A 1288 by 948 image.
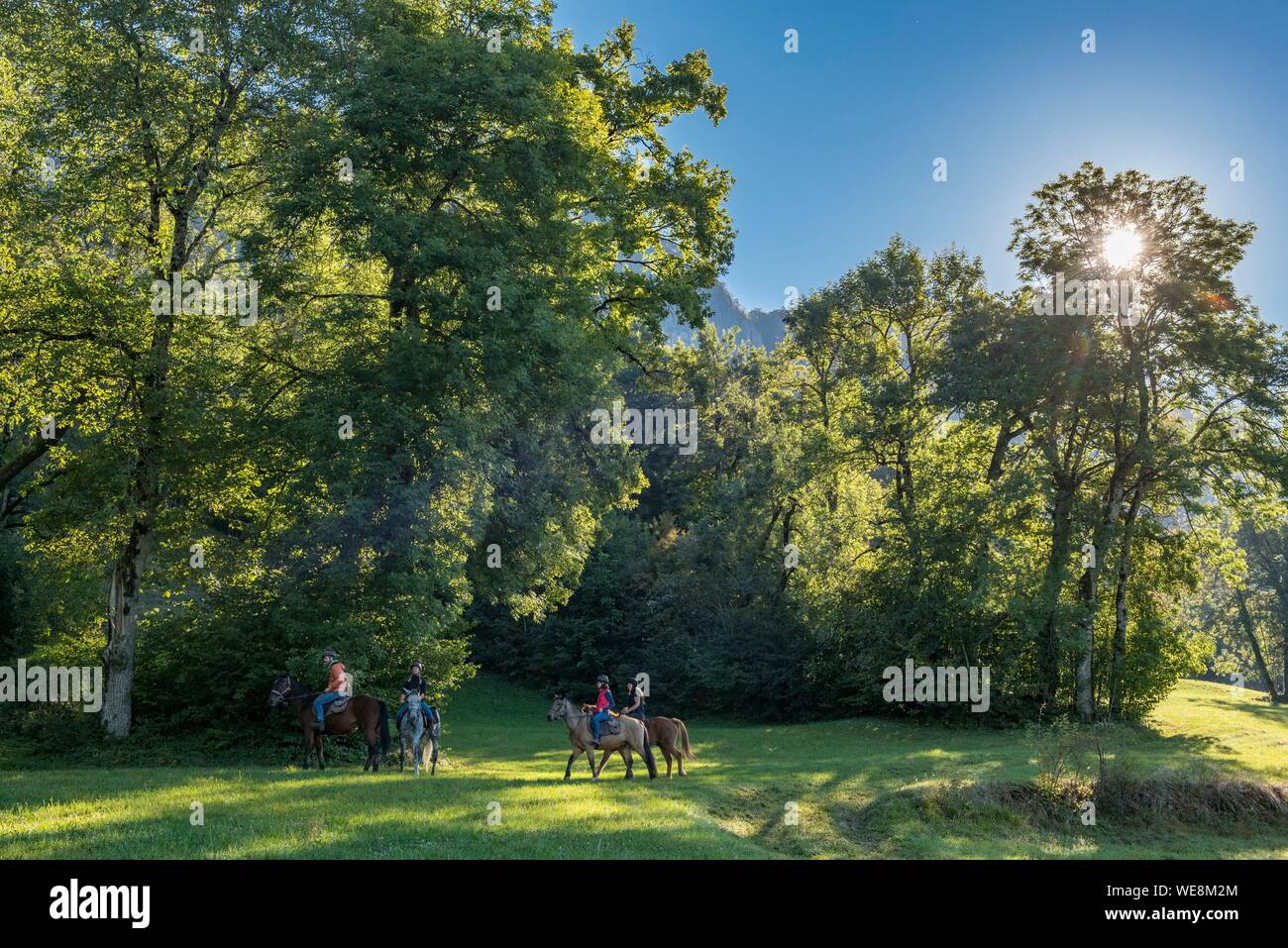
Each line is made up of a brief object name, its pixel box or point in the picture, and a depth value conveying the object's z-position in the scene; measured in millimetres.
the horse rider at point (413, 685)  19012
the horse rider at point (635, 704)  19250
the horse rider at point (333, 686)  18156
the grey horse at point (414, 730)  18859
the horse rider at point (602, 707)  17688
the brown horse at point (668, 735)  19562
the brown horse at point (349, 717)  18750
